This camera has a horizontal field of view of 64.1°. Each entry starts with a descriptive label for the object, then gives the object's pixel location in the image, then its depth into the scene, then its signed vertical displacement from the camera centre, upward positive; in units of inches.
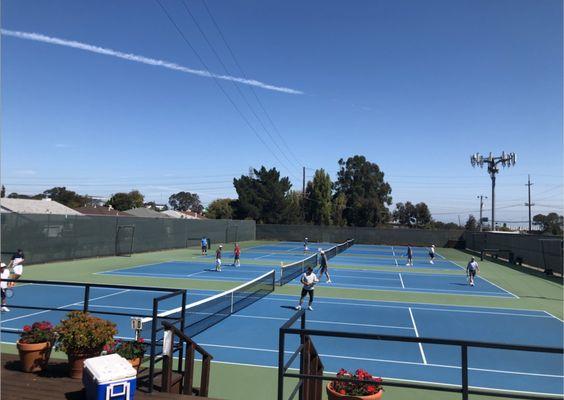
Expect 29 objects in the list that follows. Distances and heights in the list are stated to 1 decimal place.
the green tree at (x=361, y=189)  3474.4 +356.4
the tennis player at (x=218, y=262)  1125.7 -91.2
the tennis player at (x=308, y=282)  651.5 -76.0
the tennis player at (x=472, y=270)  977.4 -73.1
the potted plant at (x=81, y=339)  236.4 -63.1
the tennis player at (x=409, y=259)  1414.9 -80.4
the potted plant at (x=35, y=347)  244.5 -70.8
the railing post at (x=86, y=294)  292.2 -48.6
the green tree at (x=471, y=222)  4130.7 +126.9
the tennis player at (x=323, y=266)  969.5 -78.7
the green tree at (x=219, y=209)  3449.8 +133.6
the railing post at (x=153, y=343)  222.8 -63.9
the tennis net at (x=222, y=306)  526.6 -114.1
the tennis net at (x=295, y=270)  961.7 -101.0
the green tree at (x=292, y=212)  3248.0 +123.9
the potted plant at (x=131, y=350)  249.1 -72.2
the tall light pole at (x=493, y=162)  1981.9 +338.1
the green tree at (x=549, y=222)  3999.5 +169.3
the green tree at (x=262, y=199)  3208.7 +203.6
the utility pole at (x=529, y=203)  3188.7 +250.6
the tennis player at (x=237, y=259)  1240.8 -93.5
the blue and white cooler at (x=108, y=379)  189.7 -67.9
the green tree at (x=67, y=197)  4178.2 +210.9
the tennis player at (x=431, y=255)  1525.6 -71.5
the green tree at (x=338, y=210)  3405.5 +151.1
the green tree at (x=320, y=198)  3314.5 +233.5
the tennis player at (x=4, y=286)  519.4 -87.3
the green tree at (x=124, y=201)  4458.7 +206.3
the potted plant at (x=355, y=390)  202.5 -73.3
